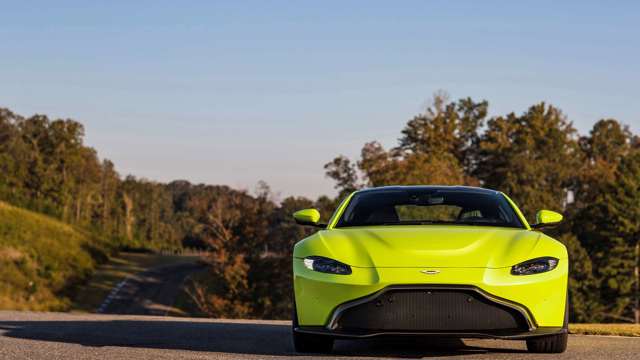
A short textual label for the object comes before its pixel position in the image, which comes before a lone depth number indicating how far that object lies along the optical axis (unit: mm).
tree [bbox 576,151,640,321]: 77312
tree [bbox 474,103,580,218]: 100188
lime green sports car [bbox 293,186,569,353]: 7838
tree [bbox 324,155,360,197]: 85500
